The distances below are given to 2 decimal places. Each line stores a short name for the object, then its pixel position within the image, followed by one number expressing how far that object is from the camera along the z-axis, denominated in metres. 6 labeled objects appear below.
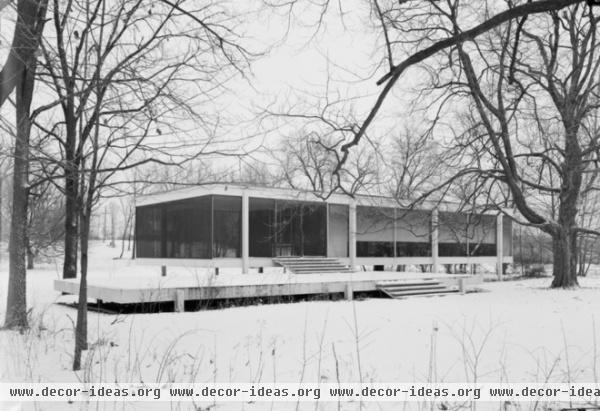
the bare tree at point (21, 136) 7.42
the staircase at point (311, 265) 18.59
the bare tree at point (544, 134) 13.47
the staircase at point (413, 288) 14.62
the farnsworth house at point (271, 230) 18.39
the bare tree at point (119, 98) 5.96
